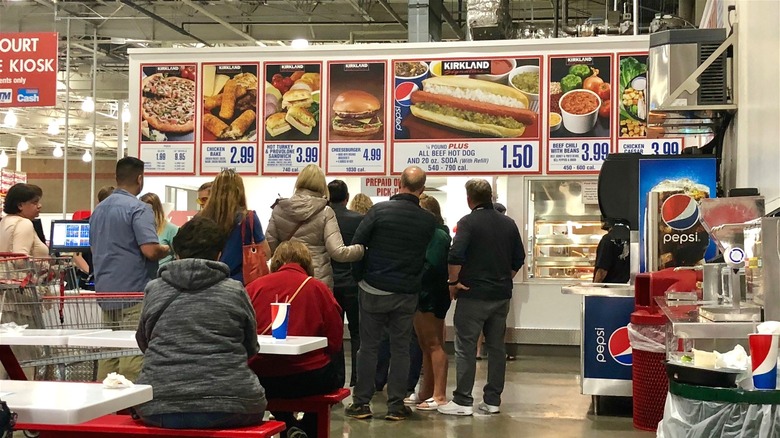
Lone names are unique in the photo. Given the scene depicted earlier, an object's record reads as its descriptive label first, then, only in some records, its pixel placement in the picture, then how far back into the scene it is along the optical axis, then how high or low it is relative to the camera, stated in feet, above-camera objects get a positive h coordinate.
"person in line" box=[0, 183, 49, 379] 21.08 -0.04
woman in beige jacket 19.22 -0.01
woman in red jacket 13.57 -1.62
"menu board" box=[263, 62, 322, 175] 30.07 +3.43
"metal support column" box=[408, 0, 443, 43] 32.04 +7.13
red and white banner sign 34.12 +5.71
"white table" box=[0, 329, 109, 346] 11.03 -1.49
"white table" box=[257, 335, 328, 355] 11.75 -1.67
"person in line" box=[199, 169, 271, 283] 17.02 +0.22
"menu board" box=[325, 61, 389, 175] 29.76 +3.55
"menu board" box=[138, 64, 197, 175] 30.63 +3.25
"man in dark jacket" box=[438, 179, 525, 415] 20.07 -1.50
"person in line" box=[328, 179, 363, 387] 21.93 -1.17
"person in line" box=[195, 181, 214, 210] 20.85 +0.67
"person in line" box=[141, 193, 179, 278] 21.26 -0.11
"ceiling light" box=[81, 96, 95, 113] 50.09 +6.35
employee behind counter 24.45 -1.11
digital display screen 31.35 -0.57
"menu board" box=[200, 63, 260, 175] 30.35 +3.45
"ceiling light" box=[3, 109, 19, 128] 56.60 +6.26
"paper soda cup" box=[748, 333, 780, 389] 8.00 -1.22
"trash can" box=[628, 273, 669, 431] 17.49 -2.55
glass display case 30.68 -0.16
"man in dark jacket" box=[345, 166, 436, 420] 19.07 -1.25
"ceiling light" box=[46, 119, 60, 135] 59.88 +6.13
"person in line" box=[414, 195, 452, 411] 20.67 -2.19
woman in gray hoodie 10.46 -1.51
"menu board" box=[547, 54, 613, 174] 28.48 +3.49
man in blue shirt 16.78 -0.47
